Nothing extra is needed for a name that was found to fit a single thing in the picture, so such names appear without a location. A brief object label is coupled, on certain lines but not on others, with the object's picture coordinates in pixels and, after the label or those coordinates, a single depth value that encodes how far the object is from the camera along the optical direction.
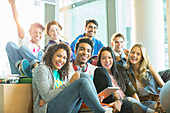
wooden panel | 2.05
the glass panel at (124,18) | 4.80
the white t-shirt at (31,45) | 3.16
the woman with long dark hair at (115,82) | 2.41
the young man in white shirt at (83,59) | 2.70
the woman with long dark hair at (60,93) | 1.99
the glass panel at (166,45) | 4.08
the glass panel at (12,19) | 4.00
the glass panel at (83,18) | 4.88
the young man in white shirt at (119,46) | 3.33
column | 3.98
